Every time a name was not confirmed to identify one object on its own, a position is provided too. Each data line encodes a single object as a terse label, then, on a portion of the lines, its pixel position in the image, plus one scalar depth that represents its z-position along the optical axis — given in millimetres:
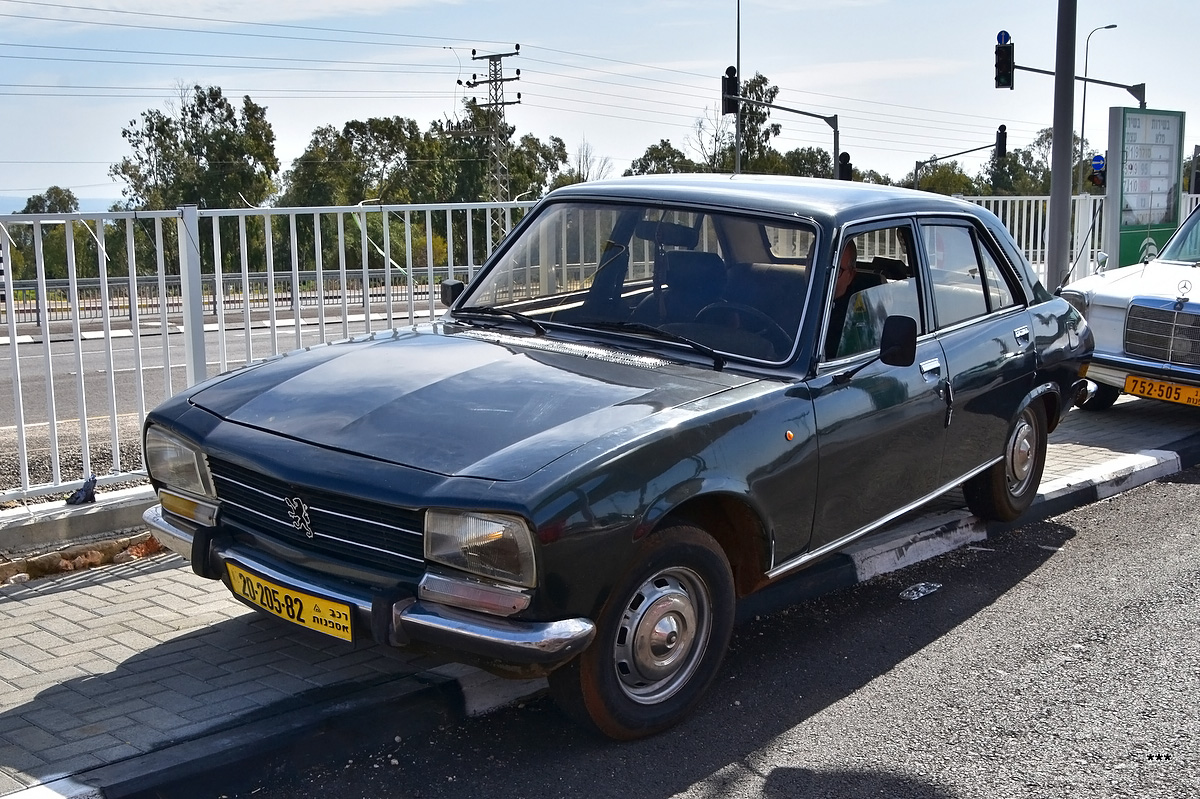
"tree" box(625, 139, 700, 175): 78875
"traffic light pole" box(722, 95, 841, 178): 43794
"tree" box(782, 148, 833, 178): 84288
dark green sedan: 3672
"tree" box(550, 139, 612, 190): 71375
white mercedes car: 9242
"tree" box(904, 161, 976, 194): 90812
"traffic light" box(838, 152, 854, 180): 26245
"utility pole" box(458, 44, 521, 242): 71938
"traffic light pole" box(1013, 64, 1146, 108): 36531
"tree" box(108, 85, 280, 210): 71562
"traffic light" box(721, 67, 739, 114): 38469
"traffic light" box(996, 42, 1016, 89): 24547
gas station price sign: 13773
